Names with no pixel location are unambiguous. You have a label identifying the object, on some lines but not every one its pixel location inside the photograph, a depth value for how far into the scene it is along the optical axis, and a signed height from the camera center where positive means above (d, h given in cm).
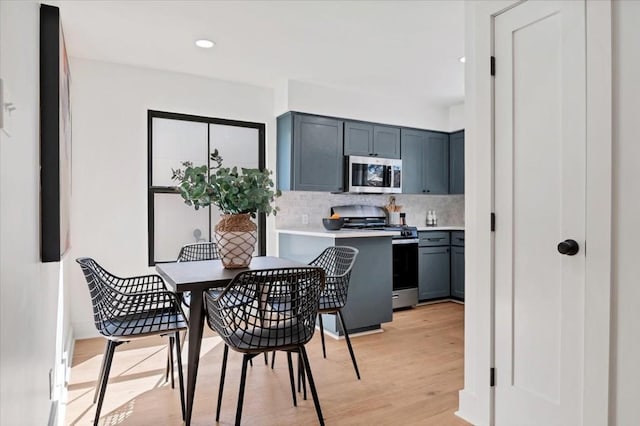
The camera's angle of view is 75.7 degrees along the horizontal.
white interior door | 178 -1
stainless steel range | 474 -61
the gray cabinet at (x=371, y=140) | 489 +83
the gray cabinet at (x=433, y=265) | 502 -71
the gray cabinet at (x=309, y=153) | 450 +61
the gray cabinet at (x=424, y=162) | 540 +62
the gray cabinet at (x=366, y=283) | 378 -71
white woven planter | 246 -19
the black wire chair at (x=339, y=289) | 285 -58
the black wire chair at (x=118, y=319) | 221 -65
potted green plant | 241 +5
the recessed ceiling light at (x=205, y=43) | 344 +139
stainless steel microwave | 488 +40
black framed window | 416 +50
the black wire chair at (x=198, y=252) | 345 -38
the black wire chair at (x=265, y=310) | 199 -53
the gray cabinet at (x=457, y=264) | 516 -72
